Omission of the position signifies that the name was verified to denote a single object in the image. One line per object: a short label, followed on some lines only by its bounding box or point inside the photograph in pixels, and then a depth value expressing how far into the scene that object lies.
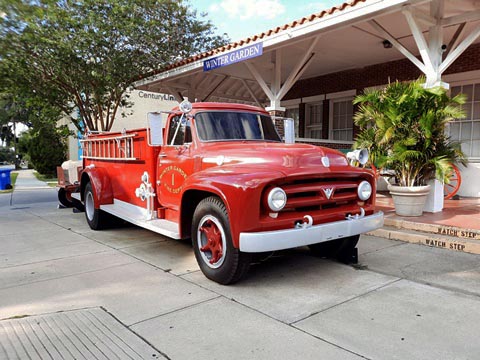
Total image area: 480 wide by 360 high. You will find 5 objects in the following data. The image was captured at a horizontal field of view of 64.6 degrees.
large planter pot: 6.52
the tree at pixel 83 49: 9.84
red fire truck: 3.66
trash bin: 15.68
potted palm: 6.31
